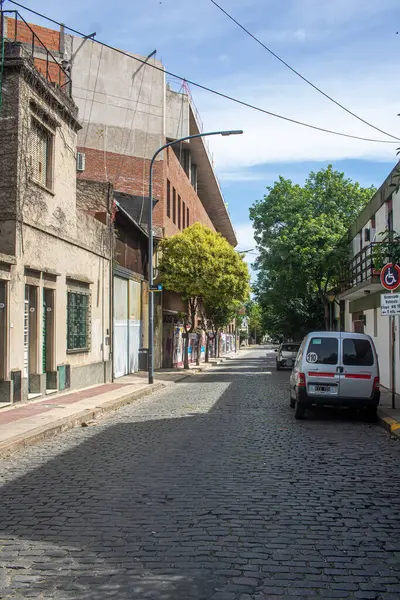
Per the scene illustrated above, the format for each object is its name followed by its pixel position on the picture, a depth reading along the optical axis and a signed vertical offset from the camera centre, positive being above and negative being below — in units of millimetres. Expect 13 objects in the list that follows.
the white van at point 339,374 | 12719 -960
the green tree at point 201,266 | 31203 +2911
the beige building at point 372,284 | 18375 +1252
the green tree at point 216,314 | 37841 +823
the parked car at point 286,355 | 34656 -1562
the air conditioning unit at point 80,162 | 27141 +7077
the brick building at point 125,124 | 33719 +10800
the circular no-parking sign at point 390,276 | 13682 +1040
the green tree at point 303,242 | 31531 +4171
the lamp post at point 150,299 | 23062 +1007
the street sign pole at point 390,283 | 13656 +894
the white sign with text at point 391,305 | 13625 +432
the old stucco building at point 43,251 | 14312 +1994
